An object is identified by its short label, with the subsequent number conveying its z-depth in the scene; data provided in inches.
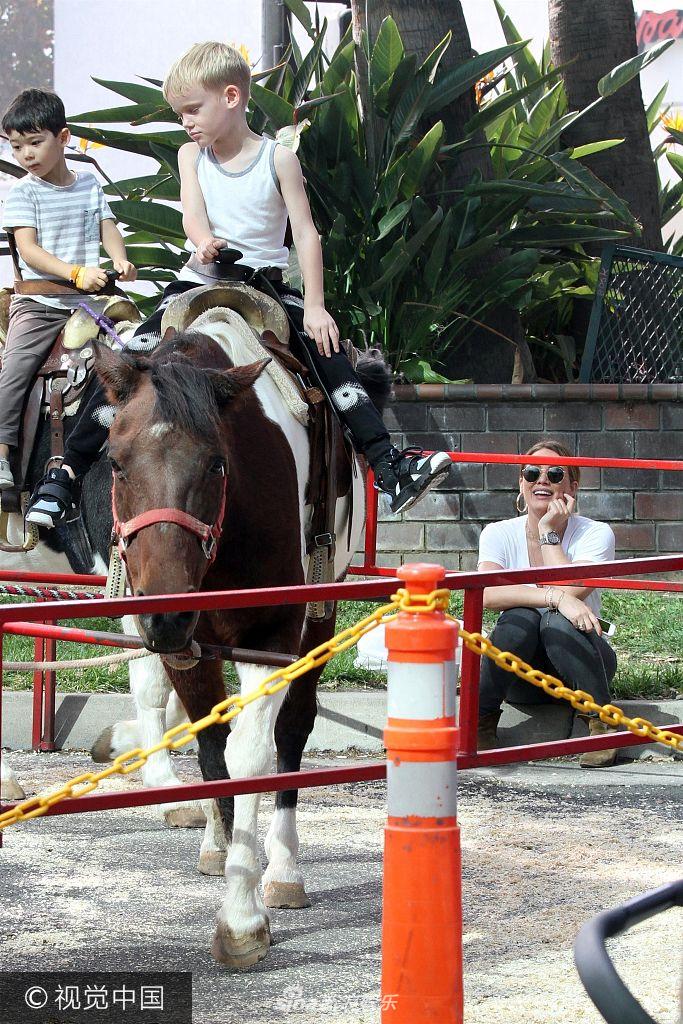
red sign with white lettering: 881.5
